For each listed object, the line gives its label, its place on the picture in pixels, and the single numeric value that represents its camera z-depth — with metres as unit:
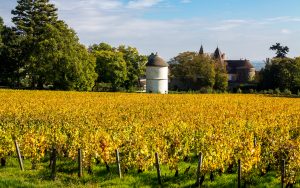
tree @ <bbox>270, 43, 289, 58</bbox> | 127.12
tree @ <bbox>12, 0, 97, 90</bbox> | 64.81
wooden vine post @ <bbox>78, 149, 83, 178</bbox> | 14.44
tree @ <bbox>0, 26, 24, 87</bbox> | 68.81
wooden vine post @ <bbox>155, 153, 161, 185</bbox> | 13.72
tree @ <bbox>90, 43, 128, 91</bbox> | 81.38
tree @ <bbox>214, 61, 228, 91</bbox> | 94.25
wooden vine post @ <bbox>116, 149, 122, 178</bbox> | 14.54
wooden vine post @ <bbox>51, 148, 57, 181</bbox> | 14.05
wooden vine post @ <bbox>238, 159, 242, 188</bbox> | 12.95
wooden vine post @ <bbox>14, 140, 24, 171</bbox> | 15.48
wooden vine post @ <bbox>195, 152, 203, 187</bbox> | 13.07
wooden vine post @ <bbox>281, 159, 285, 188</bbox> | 12.80
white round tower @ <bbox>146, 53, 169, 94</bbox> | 82.38
